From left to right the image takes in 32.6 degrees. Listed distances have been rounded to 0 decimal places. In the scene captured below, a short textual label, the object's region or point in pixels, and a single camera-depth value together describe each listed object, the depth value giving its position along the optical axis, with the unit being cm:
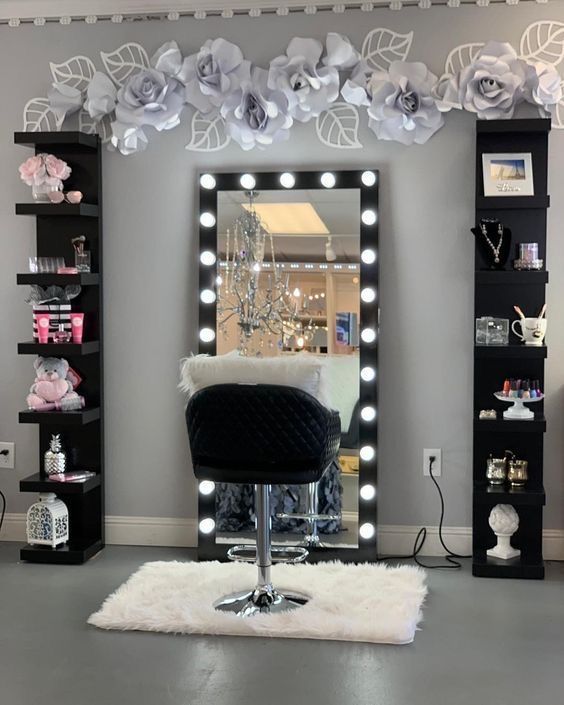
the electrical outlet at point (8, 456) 446
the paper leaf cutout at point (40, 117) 434
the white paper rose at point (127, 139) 420
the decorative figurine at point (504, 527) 398
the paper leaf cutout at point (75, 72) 429
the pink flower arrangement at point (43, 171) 413
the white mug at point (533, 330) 390
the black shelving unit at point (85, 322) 413
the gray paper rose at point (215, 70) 409
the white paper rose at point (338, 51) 404
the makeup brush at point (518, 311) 396
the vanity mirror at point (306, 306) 411
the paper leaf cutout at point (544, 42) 404
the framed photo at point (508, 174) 398
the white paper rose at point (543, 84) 394
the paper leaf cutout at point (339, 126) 415
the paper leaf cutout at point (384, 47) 410
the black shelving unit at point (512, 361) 390
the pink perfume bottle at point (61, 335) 413
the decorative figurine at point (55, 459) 420
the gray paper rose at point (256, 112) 408
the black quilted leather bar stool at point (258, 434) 320
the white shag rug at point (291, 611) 321
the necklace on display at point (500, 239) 392
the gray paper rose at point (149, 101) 412
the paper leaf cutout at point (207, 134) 424
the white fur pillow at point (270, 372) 331
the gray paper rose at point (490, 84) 393
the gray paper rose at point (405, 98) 401
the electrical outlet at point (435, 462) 421
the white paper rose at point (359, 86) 406
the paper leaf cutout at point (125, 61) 425
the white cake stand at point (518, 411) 392
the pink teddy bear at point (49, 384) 412
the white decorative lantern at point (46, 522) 412
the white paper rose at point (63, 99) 425
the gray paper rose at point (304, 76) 405
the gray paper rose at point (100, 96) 420
